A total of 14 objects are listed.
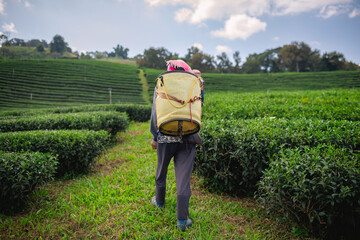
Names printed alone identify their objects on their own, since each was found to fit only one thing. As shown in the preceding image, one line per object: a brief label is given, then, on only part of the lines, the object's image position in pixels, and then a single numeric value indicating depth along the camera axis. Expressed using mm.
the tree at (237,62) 62062
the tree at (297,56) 49500
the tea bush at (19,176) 2342
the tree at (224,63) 62062
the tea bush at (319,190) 1673
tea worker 1972
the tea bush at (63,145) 3449
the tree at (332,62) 47031
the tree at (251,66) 58281
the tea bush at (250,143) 2502
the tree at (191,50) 68250
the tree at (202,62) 52375
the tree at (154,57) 51750
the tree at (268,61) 56906
